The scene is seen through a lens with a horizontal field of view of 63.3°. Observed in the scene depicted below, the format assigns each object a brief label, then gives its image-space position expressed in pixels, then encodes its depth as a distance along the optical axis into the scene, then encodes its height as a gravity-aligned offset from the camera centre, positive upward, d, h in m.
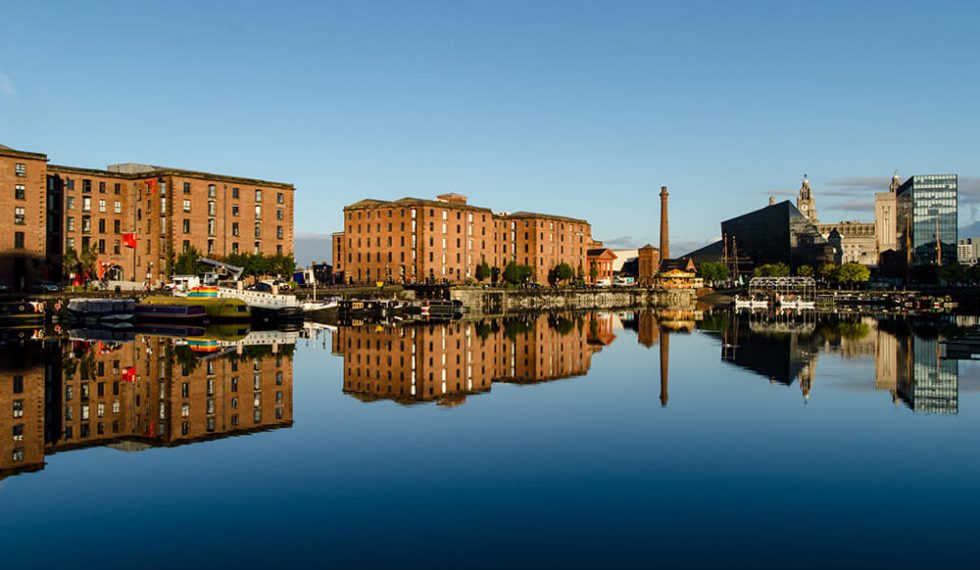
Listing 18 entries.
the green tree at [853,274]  197.88 +3.72
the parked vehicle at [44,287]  89.31 +0.06
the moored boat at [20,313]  69.94 -2.31
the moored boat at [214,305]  79.44 -1.72
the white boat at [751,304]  167.12 -3.21
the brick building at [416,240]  143.75 +9.09
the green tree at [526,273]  168.12 +3.28
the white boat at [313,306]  97.19 -2.21
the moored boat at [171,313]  77.88 -2.48
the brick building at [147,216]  102.81 +9.81
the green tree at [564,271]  179.91 +3.95
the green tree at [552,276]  181.12 +2.83
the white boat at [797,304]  155.06 -3.01
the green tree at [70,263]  98.50 +3.06
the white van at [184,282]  83.00 +0.60
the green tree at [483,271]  155.62 +3.38
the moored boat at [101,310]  77.56 -2.20
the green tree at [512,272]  164.38 +3.38
